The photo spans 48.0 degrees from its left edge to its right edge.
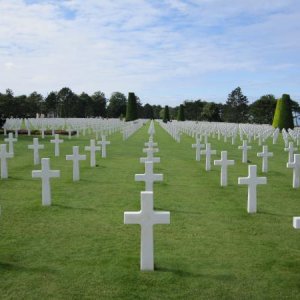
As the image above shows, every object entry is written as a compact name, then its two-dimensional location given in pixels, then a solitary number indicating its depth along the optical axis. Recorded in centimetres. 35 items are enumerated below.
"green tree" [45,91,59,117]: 6650
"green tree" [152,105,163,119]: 10774
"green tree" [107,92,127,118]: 7909
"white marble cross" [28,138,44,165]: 1025
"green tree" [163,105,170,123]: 6236
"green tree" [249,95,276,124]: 5614
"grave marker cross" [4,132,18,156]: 1080
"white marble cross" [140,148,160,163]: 748
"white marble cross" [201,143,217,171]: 924
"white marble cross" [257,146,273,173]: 902
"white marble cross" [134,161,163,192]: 566
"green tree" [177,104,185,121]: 5944
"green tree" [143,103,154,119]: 10421
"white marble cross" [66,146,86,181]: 789
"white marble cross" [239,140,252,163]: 1082
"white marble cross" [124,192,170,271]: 349
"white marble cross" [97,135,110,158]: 1186
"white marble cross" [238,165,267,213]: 544
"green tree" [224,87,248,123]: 6753
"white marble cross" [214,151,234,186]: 724
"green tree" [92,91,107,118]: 7464
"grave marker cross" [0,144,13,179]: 804
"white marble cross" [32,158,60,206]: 578
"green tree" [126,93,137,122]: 5180
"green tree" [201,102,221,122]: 6778
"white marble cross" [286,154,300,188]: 704
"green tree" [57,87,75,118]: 6803
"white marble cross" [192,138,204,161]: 1136
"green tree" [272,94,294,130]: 2997
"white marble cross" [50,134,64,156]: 1213
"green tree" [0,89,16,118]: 4290
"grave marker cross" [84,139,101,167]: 997
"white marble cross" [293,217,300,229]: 344
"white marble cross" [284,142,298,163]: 950
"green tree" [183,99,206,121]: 7725
